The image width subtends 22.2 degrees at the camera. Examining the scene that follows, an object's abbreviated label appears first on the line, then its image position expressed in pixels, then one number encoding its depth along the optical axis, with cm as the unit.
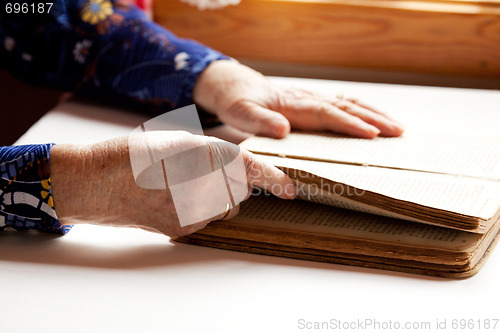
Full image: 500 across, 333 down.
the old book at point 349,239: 85
